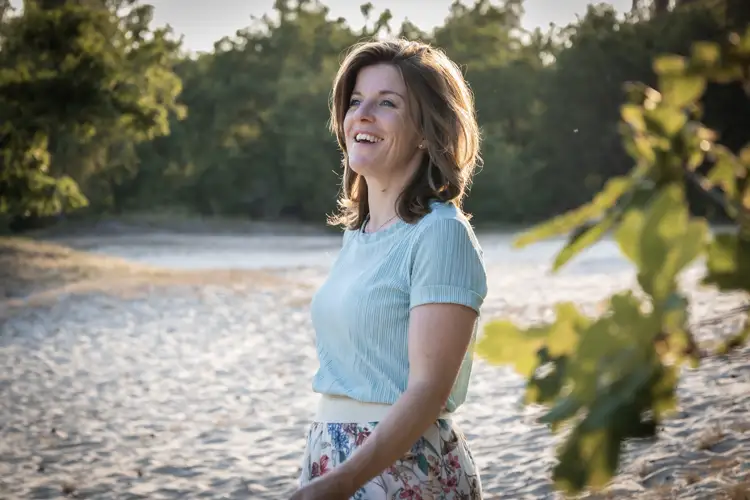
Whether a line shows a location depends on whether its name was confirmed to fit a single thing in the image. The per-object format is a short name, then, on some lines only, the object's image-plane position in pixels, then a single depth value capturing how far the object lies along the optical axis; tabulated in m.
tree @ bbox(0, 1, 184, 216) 18.37
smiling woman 2.55
